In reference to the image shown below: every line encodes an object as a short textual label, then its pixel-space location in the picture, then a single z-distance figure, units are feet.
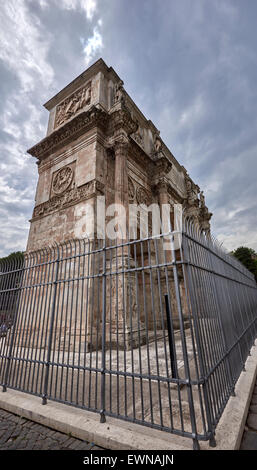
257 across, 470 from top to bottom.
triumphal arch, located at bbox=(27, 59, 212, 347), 29.43
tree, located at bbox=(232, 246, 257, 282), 125.80
